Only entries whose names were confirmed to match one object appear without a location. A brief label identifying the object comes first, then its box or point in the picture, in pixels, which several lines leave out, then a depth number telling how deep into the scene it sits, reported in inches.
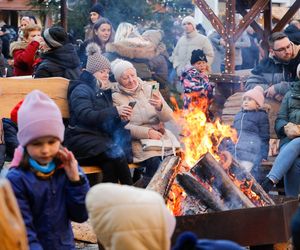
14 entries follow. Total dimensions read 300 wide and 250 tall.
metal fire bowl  212.5
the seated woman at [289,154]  277.7
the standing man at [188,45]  476.0
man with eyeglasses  310.5
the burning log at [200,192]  228.3
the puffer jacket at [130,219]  121.6
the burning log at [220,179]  231.7
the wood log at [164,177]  226.7
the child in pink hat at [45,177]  158.1
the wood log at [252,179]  240.9
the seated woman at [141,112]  282.2
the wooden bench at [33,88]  280.0
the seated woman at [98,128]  274.6
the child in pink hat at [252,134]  290.3
